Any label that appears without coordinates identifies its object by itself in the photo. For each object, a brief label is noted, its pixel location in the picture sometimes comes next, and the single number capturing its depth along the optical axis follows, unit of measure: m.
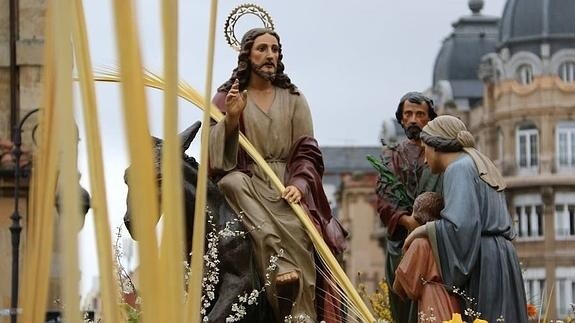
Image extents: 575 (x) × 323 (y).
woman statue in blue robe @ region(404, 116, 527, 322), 11.37
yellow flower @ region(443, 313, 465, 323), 9.71
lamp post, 23.20
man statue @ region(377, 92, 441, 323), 13.27
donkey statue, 12.02
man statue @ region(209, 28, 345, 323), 12.23
